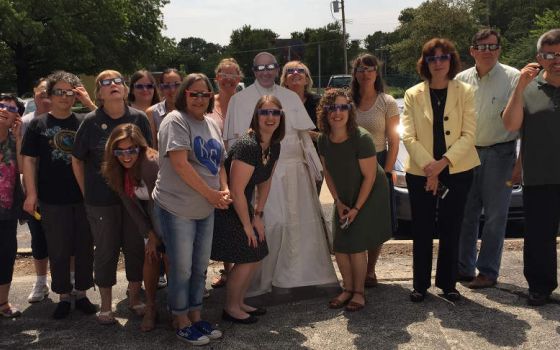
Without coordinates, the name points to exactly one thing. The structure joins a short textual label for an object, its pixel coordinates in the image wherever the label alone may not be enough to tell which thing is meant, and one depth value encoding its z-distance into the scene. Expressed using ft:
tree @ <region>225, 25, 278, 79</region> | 267.39
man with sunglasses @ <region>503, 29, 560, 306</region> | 12.90
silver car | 19.58
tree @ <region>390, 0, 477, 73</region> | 113.09
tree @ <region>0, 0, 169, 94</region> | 91.04
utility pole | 141.15
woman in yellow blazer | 13.35
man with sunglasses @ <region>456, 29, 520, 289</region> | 14.39
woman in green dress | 13.32
